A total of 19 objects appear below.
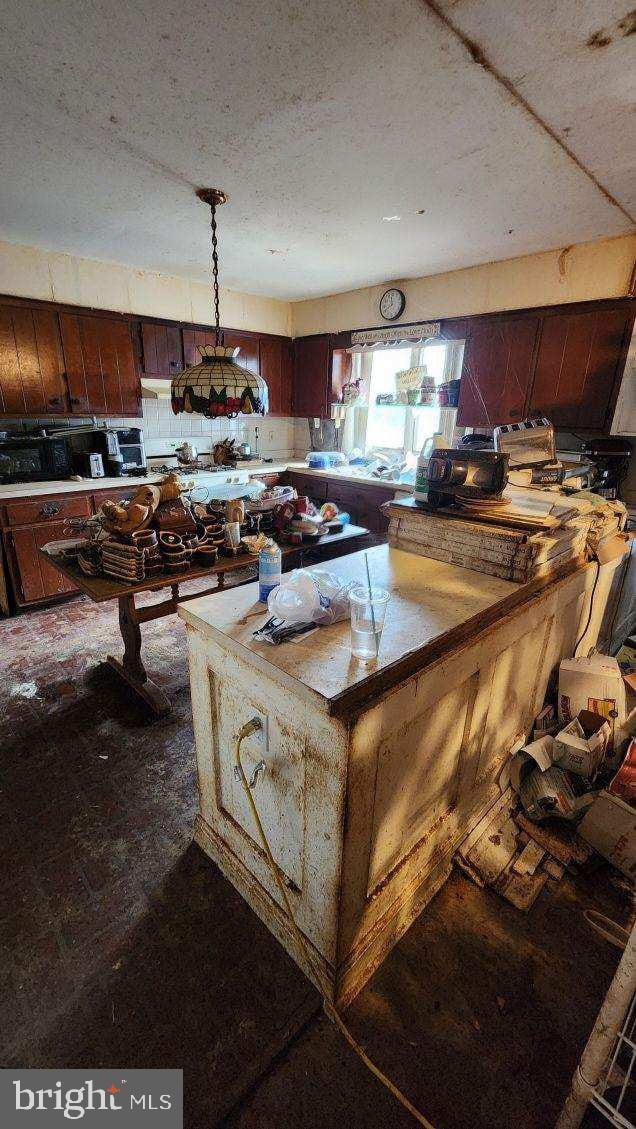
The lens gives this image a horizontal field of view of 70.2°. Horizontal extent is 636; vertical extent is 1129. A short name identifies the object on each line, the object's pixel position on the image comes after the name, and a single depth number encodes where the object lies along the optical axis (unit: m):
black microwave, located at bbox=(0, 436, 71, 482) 3.64
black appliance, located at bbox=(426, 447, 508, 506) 1.91
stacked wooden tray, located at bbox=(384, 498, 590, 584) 1.69
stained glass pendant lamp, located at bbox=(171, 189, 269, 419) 2.41
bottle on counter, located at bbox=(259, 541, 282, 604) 1.50
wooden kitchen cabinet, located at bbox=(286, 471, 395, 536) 4.48
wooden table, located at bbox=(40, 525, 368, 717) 2.30
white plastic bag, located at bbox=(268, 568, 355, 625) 1.31
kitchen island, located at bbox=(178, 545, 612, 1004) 1.12
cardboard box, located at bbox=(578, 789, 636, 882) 1.67
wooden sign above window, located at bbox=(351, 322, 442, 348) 4.17
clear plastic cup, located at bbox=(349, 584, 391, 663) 1.16
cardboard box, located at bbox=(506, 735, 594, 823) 1.81
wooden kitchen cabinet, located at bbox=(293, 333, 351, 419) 5.09
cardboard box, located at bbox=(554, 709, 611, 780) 1.84
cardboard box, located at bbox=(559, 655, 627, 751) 2.06
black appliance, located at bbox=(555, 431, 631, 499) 3.20
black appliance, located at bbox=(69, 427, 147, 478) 4.07
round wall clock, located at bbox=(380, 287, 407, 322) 4.36
